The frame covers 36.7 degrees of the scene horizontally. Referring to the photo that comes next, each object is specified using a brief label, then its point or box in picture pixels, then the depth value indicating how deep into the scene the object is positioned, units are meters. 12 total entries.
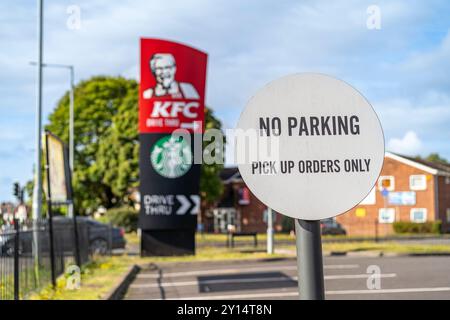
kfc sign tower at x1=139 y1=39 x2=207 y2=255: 24.80
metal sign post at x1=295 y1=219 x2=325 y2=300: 2.63
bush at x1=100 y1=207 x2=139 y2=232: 45.69
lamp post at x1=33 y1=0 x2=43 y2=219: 18.30
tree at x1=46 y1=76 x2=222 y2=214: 48.75
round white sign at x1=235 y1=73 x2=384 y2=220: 2.72
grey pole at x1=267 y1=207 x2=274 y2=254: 25.49
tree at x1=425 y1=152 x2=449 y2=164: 111.02
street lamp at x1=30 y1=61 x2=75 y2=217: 41.30
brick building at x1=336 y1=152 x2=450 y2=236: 53.25
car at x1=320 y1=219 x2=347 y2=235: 49.97
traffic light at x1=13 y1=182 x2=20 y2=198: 28.38
